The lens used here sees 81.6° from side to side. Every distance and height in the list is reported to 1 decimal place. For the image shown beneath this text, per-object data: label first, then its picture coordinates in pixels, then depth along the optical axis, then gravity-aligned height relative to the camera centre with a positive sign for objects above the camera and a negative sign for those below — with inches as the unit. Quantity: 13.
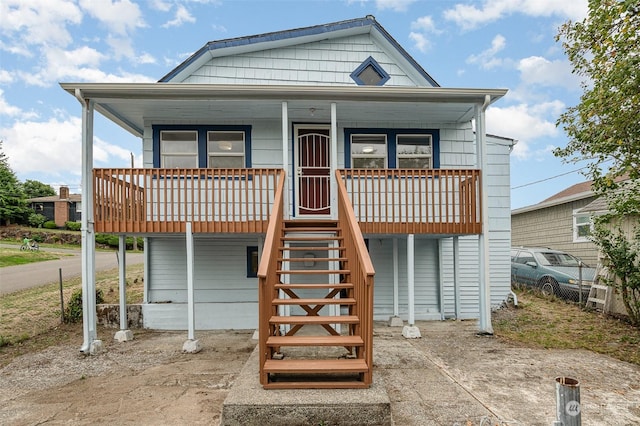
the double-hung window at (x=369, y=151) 331.0 +57.5
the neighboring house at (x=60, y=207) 1551.4 +49.3
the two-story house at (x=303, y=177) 257.1 +29.3
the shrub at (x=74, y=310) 311.3 -77.3
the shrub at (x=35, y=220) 1339.8 -5.3
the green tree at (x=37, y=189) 1933.3 +162.0
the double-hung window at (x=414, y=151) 331.9 +57.4
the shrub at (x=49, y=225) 1365.7 -24.2
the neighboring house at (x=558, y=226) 483.5 -18.6
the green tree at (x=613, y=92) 225.3 +75.8
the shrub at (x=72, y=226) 1322.6 -27.8
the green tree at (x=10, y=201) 1232.8 +59.9
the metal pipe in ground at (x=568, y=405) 86.5 -45.3
